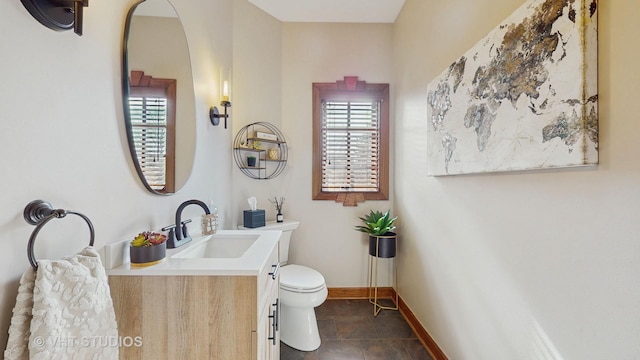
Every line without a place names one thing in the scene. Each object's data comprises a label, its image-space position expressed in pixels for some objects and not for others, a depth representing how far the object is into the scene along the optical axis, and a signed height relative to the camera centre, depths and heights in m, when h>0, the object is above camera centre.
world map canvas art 0.81 +0.35
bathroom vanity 0.96 -0.47
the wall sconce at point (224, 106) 1.96 +0.57
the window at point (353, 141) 2.70 +0.43
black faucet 1.32 -0.26
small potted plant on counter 1.01 -0.26
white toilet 1.87 -0.89
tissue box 2.26 -0.31
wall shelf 2.43 +0.30
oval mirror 1.13 +0.41
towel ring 0.68 -0.10
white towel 0.63 -0.34
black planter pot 2.35 -0.55
